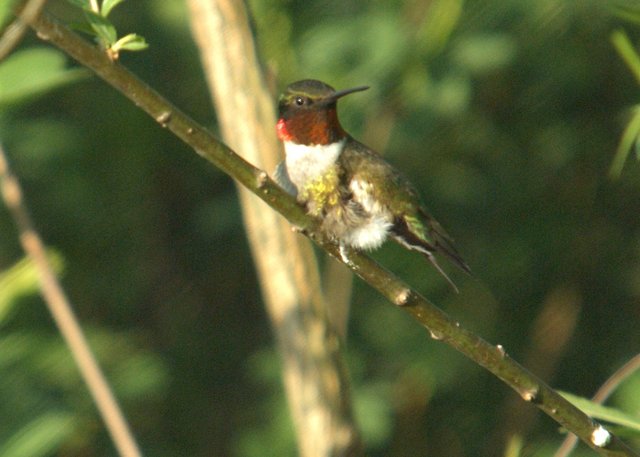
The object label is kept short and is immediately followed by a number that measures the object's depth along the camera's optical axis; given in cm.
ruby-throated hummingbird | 542
